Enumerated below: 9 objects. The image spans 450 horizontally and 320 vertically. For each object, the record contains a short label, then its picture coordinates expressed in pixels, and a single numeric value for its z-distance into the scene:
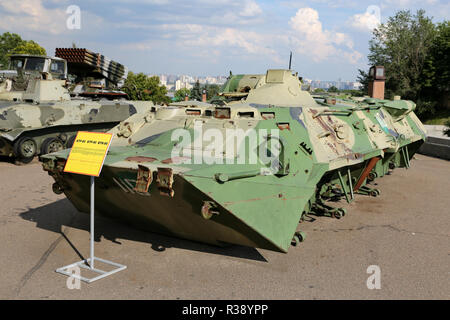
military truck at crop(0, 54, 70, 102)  13.52
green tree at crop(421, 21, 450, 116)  36.72
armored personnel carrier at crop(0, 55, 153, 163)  12.19
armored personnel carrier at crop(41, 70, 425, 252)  4.81
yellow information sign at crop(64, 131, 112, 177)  5.02
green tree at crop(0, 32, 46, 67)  50.65
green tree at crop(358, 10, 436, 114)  39.53
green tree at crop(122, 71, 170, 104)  48.16
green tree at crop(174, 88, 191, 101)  68.00
